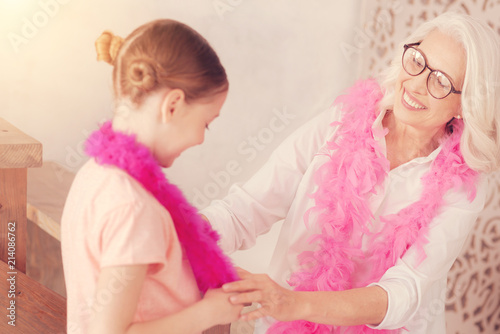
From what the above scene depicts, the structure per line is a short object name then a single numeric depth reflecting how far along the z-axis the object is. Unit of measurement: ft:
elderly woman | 6.04
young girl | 4.58
